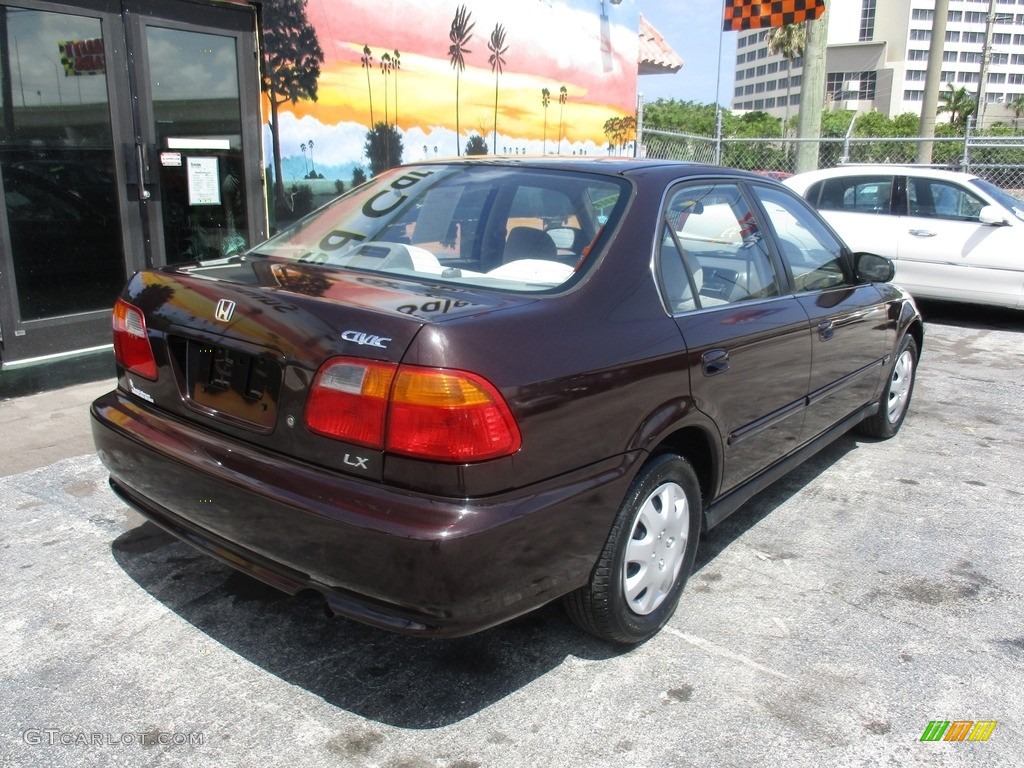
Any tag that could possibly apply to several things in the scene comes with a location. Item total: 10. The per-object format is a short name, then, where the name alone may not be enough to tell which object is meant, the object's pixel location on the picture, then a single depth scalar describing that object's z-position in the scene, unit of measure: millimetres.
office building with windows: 101875
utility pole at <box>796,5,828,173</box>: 11602
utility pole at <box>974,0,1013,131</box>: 29634
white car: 8555
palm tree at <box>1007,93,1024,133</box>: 82425
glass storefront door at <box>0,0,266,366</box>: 5316
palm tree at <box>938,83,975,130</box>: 83719
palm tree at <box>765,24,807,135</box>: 57156
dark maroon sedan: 2230
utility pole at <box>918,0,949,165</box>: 17859
